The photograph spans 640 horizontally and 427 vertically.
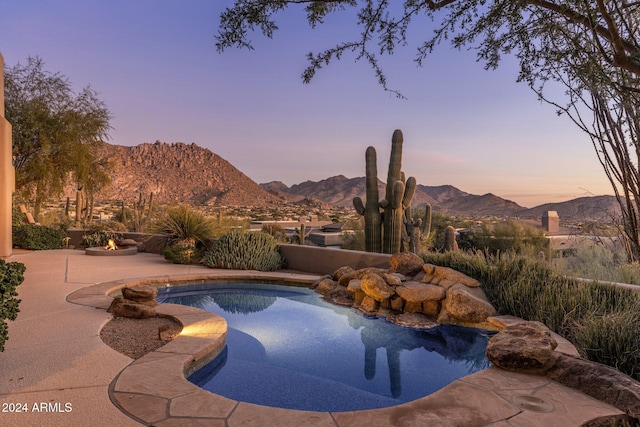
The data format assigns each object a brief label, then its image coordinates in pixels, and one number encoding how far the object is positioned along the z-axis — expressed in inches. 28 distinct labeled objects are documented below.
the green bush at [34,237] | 540.4
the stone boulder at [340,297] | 301.9
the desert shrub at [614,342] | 155.2
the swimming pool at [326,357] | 153.0
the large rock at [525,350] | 150.2
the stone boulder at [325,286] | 331.0
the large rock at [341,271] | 344.8
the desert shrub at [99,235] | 557.9
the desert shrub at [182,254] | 434.3
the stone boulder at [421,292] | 267.1
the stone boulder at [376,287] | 279.7
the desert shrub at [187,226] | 465.4
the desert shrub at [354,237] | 610.5
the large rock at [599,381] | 122.2
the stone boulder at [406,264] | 312.2
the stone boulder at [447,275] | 275.1
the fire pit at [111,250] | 483.7
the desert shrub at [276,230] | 673.6
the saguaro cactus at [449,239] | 510.9
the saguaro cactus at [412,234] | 483.6
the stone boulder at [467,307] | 247.3
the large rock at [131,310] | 223.4
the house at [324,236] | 768.3
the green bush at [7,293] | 135.2
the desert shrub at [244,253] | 412.2
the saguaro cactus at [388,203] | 419.2
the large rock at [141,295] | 239.1
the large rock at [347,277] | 327.2
